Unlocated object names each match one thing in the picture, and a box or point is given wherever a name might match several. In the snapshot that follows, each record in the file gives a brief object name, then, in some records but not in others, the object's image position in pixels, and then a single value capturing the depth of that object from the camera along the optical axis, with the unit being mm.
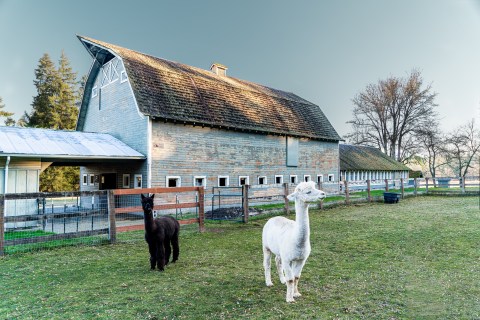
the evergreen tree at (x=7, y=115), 38906
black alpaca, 6219
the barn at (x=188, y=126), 16547
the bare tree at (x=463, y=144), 43469
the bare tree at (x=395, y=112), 44562
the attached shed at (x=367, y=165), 32281
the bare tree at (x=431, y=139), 43344
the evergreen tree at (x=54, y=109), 36281
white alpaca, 4473
